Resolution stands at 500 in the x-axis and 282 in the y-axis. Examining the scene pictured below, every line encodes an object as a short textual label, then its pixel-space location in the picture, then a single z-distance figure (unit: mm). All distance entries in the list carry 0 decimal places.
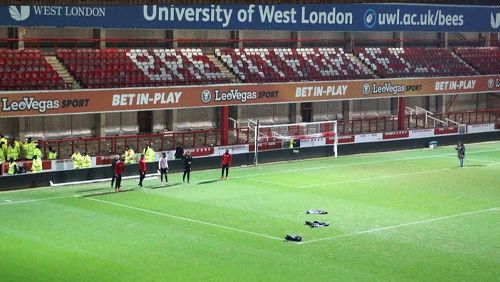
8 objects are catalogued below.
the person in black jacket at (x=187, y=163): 41250
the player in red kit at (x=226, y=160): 42344
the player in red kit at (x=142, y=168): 39500
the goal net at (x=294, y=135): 49562
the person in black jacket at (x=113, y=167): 39031
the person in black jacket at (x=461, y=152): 47469
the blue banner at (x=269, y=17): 42812
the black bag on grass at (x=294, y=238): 29445
